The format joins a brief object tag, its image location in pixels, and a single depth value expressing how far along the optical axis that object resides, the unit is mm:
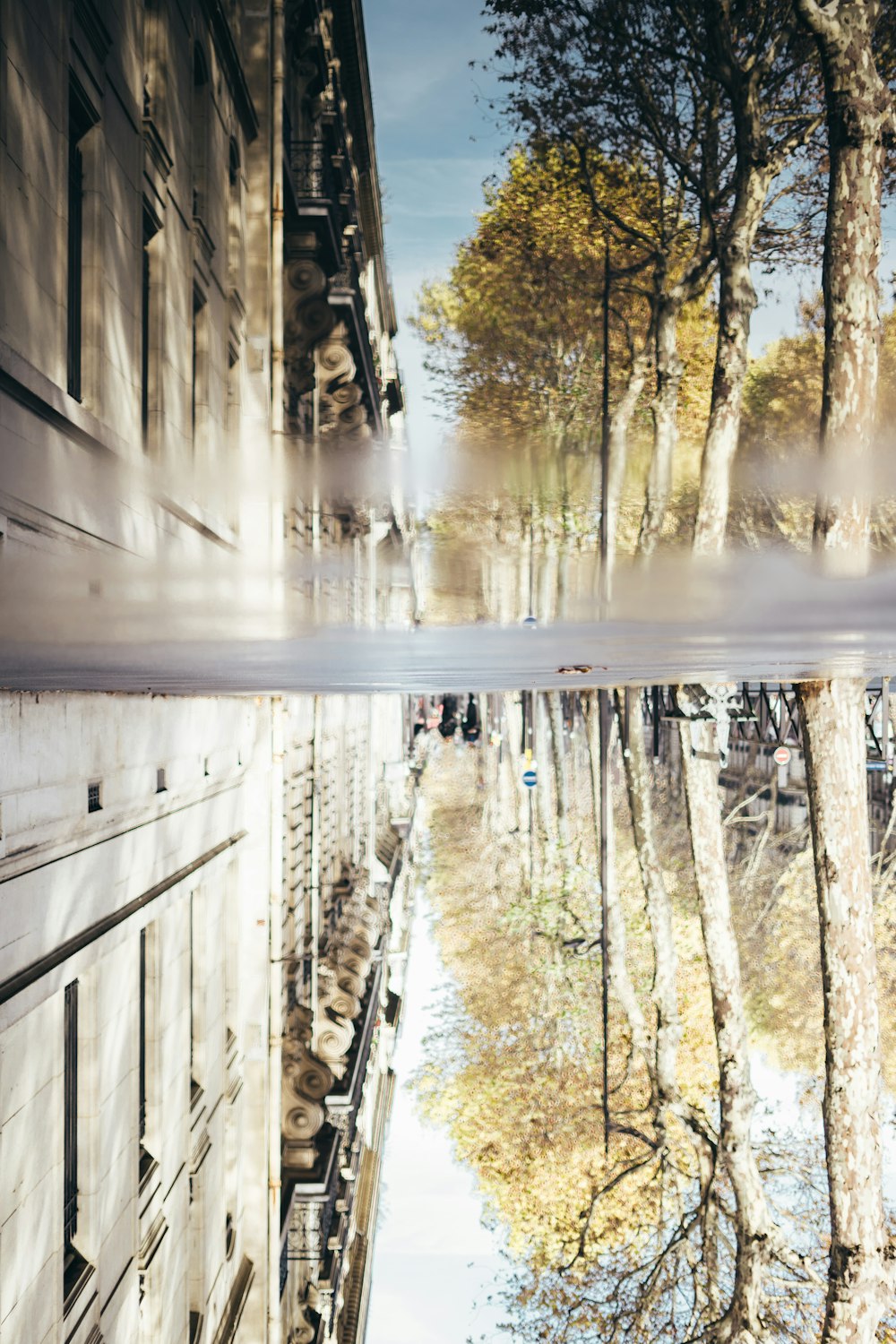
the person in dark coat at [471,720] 49000
